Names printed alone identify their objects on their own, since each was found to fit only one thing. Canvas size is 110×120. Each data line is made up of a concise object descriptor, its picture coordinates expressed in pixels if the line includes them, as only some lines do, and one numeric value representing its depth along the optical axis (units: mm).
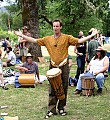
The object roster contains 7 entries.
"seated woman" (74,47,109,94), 8359
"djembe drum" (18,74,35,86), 9258
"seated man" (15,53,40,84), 9594
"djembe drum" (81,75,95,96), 8125
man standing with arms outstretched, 5984
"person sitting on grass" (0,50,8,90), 9288
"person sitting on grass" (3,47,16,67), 14305
